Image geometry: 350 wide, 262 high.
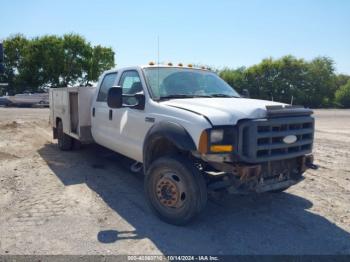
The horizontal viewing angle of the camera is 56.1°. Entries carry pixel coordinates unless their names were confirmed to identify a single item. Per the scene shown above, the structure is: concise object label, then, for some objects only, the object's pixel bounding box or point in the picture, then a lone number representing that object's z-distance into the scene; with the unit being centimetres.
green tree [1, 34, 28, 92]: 4425
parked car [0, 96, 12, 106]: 3086
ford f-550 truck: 374
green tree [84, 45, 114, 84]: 4541
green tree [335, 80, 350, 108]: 4534
